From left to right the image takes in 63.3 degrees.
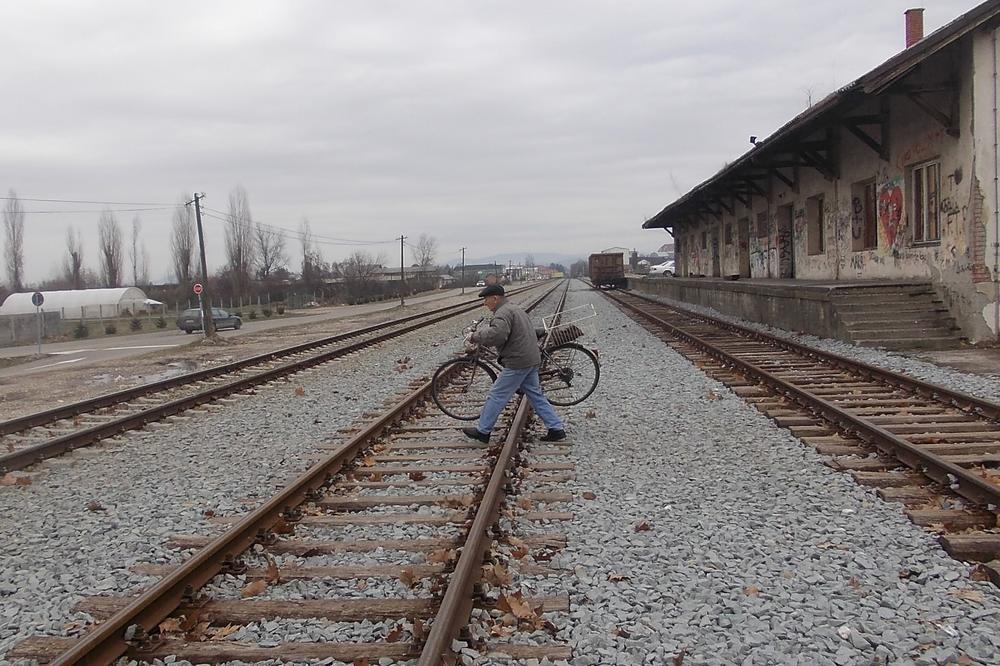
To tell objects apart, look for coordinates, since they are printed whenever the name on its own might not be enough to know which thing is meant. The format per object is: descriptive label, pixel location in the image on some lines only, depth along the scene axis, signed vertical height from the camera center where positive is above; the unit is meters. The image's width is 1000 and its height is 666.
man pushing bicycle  8.06 -0.76
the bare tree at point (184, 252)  79.69 +4.53
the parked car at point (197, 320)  41.16 -1.24
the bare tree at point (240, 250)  77.50 +4.37
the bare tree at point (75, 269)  93.00 +3.77
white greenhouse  68.81 -0.01
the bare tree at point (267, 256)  94.50 +4.44
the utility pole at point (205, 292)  30.00 +0.16
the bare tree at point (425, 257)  148.00 +5.44
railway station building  13.88 +1.94
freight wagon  65.75 +0.77
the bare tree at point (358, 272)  76.56 +1.93
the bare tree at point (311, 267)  87.44 +2.73
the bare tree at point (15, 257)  79.50 +4.71
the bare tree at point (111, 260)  88.12 +4.37
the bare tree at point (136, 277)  92.19 +2.52
